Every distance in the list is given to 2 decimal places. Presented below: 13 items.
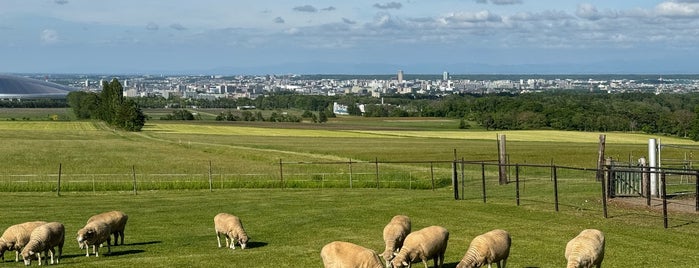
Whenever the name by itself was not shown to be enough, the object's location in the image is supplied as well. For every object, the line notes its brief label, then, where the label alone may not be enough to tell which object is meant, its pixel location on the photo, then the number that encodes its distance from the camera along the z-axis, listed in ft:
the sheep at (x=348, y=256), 54.72
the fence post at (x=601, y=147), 119.44
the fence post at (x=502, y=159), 148.56
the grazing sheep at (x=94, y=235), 71.31
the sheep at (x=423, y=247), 60.95
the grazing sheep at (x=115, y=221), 75.36
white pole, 110.94
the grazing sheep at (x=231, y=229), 75.77
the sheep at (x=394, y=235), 67.46
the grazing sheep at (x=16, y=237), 70.13
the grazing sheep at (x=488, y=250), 60.03
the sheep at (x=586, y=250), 58.03
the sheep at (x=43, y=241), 66.80
